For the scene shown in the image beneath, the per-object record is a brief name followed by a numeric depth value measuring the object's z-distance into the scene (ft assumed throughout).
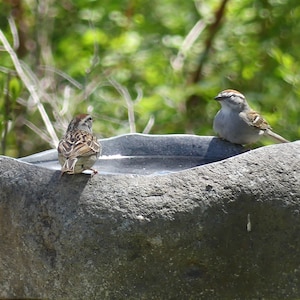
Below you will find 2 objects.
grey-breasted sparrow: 34.24
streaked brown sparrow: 22.68
